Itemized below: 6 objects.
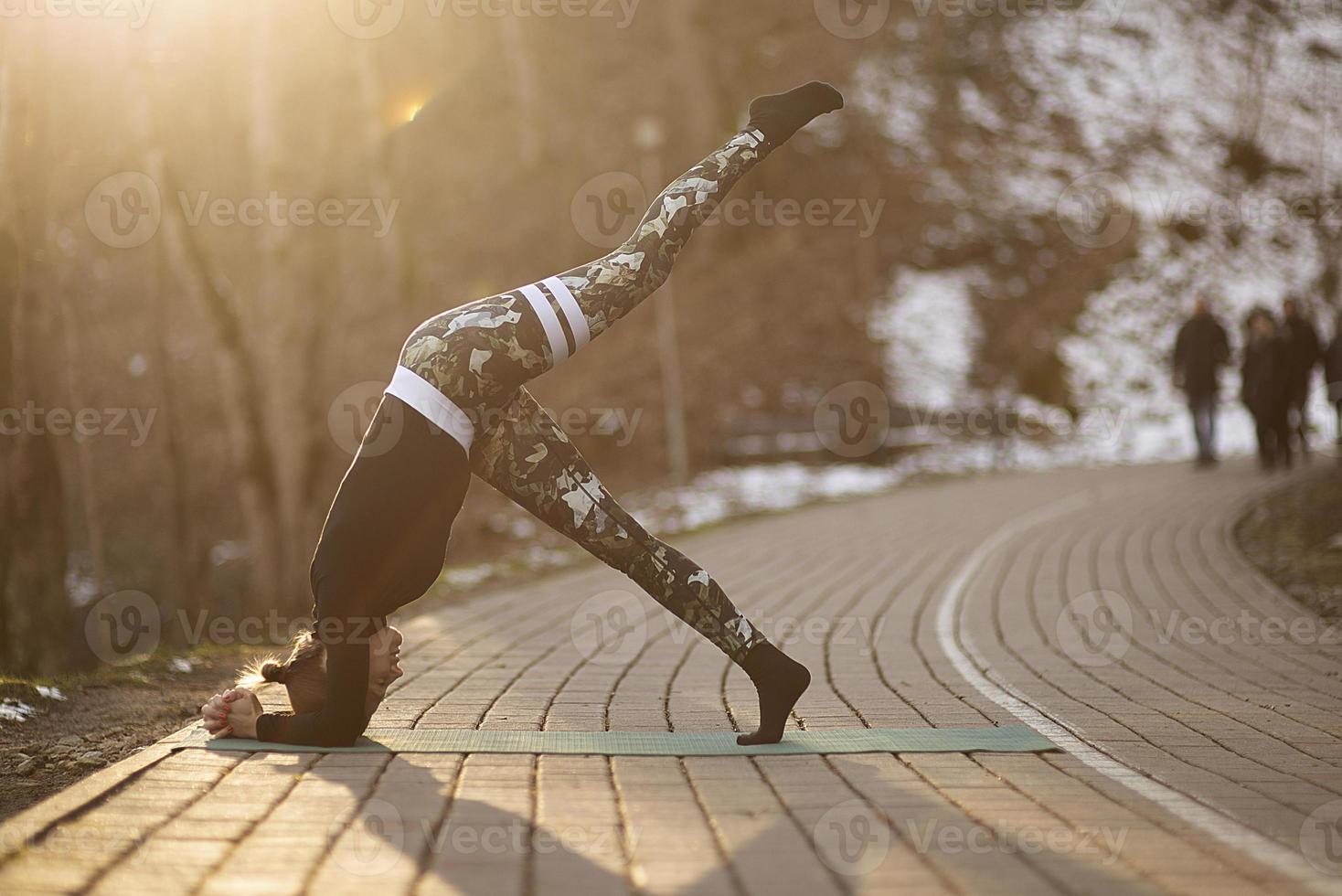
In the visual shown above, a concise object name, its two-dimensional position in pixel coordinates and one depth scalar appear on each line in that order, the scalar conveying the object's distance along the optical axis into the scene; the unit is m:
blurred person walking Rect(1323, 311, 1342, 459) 21.25
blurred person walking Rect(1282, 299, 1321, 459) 20.38
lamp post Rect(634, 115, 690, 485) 22.03
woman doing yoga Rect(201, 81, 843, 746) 4.75
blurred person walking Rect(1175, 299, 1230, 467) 19.70
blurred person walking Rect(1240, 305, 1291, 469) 19.33
